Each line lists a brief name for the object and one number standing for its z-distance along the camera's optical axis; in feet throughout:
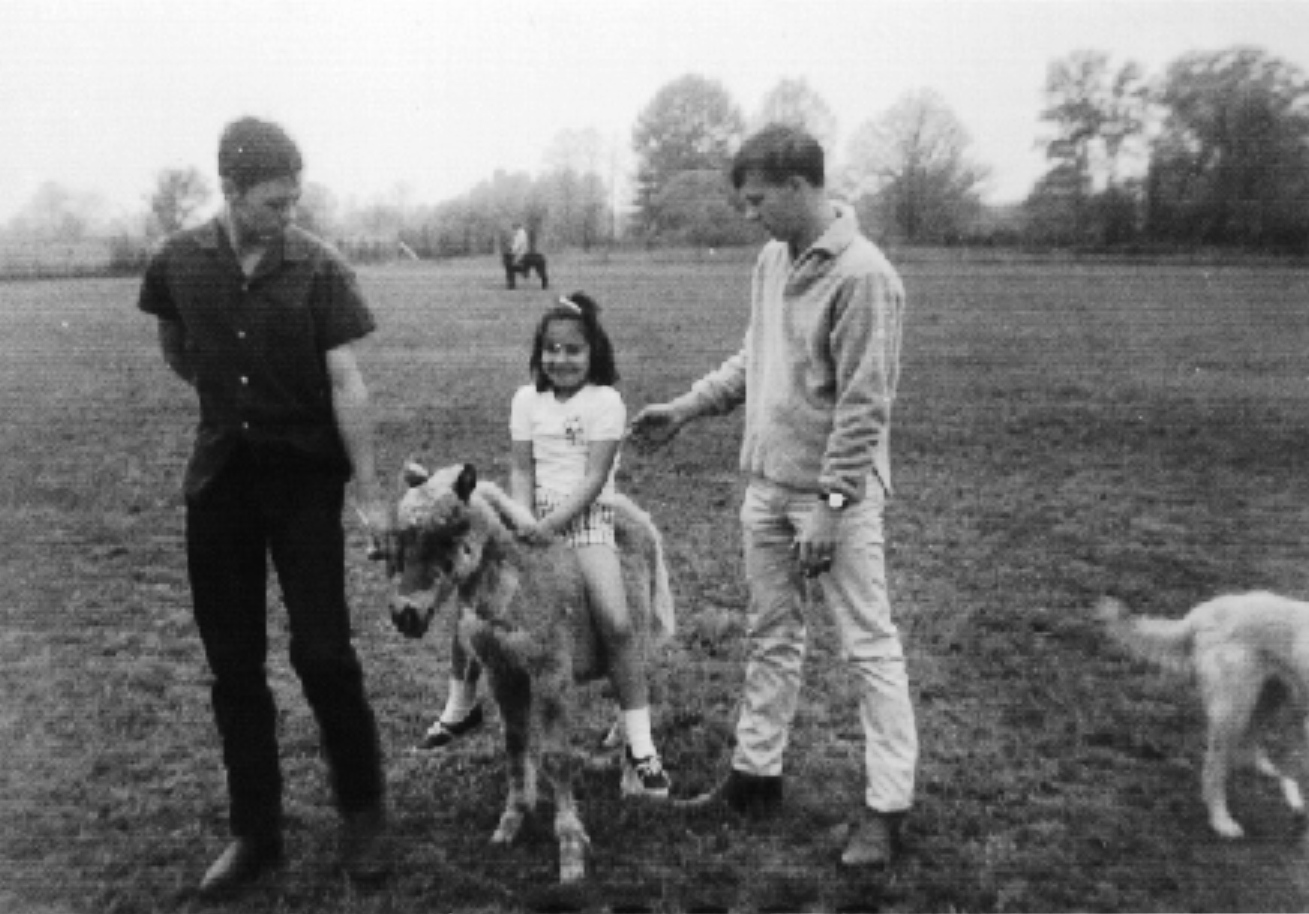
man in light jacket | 12.45
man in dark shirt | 11.79
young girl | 14.01
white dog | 13.85
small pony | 12.03
